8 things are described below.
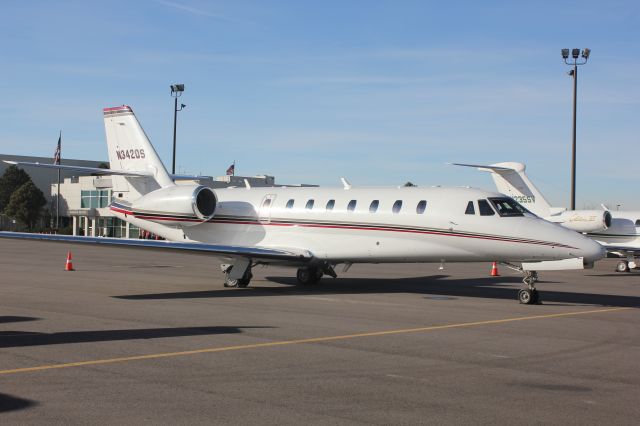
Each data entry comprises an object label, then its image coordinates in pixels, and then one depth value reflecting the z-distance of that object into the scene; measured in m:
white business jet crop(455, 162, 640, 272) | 31.94
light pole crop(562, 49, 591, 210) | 42.81
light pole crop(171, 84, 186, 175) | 54.89
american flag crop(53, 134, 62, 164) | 66.38
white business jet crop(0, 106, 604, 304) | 16.56
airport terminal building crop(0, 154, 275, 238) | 73.75
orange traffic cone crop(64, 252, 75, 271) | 25.99
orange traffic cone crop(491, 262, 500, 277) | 26.83
